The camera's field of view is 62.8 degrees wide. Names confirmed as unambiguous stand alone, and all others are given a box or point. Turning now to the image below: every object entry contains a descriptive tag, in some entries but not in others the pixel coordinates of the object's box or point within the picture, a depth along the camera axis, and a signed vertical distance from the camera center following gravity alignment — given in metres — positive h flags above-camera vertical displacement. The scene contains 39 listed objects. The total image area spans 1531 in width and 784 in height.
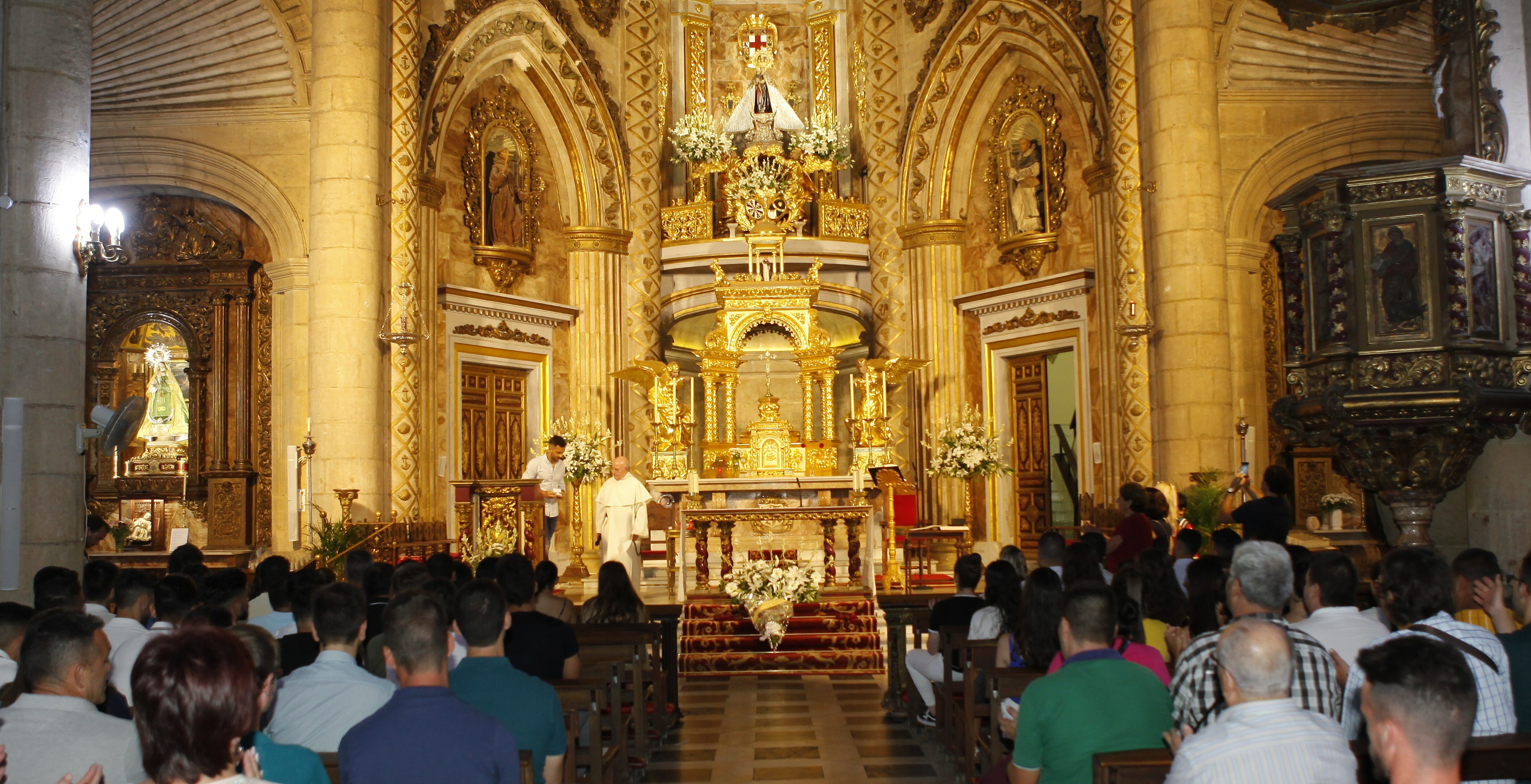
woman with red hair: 2.28 -0.41
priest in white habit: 13.14 -0.38
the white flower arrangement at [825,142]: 19.59 +5.19
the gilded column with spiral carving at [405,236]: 14.18 +2.80
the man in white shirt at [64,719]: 3.18 -0.60
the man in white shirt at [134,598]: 5.49 -0.49
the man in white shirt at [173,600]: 5.50 -0.51
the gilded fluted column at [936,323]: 18.20 +2.17
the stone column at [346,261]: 13.40 +2.39
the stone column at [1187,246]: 13.14 +2.33
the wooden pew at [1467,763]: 3.17 -0.80
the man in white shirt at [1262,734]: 3.01 -0.65
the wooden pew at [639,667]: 6.95 -1.18
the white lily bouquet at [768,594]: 10.96 -1.05
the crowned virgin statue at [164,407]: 16.08 +1.00
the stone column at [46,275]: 8.66 +1.49
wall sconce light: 9.02 +1.85
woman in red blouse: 8.45 -0.48
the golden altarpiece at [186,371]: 15.31 +1.44
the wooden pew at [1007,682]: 5.32 -0.90
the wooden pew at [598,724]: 5.16 -1.17
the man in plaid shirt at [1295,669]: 3.81 -0.63
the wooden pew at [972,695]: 6.32 -1.15
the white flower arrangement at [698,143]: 19.67 +5.22
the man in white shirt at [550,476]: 14.87 +0.03
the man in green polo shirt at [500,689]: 4.11 -0.69
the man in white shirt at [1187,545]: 7.69 -0.49
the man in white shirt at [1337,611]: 4.45 -0.53
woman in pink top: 4.65 -0.64
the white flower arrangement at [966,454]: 15.86 +0.20
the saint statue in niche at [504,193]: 17.53 +4.03
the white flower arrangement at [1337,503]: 13.38 -0.42
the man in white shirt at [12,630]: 4.55 -0.52
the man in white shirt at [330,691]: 4.01 -0.67
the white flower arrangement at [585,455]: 16.30 +0.30
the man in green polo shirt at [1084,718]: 3.80 -0.76
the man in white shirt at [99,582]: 6.43 -0.49
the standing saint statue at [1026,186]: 17.38 +3.95
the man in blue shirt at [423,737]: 3.22 -0.67
